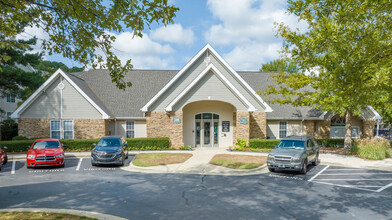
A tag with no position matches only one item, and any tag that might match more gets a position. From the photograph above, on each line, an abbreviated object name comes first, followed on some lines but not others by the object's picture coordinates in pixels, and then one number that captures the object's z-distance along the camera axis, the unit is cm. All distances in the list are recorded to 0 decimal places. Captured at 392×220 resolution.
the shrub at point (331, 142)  2501
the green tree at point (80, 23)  652
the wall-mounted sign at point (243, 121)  2286
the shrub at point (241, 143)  2272
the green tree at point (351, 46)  869
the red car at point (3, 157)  1508
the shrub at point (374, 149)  1862
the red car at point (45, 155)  1440
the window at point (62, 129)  2283
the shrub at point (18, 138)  2142
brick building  2267
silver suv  1340
